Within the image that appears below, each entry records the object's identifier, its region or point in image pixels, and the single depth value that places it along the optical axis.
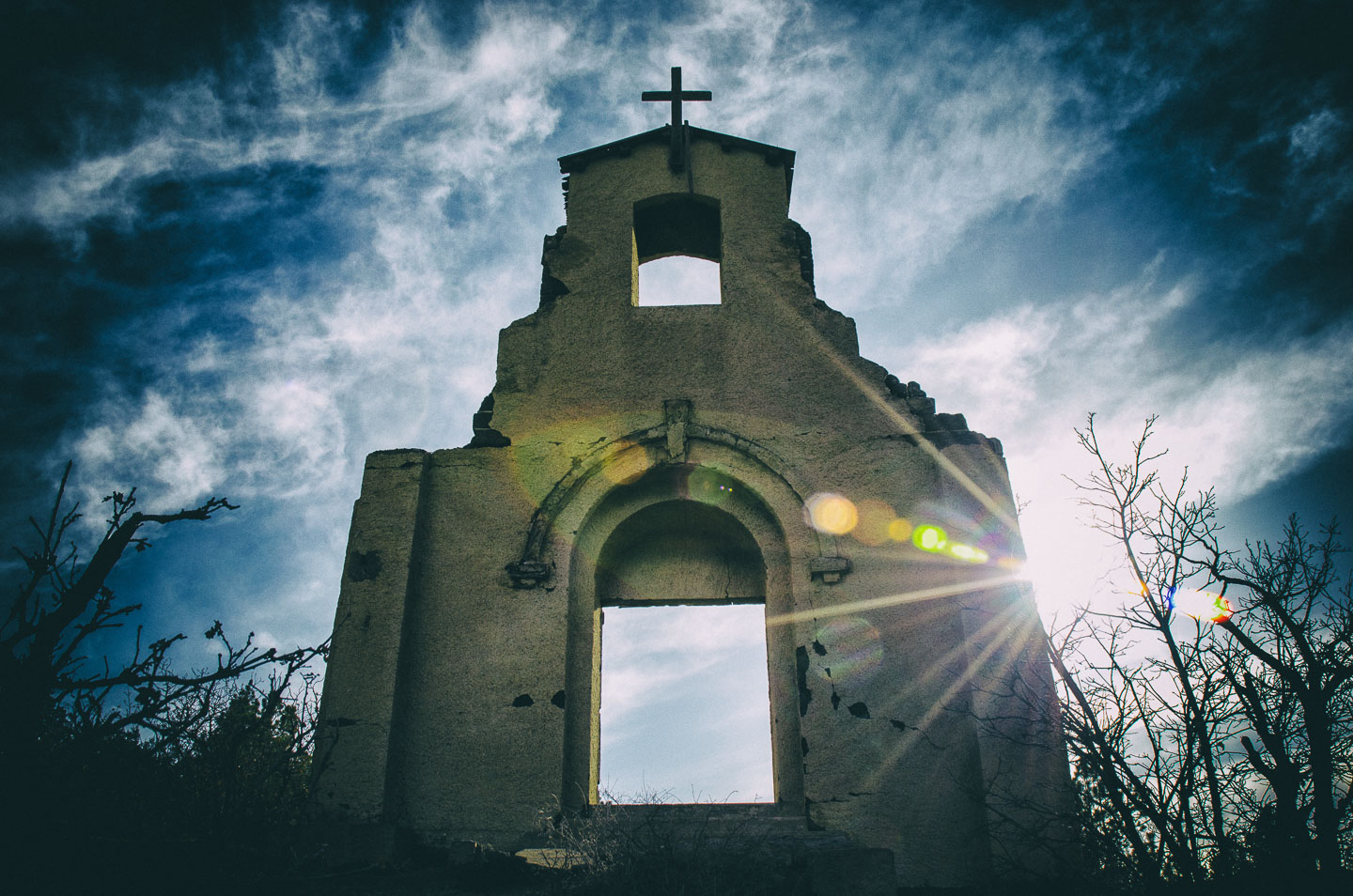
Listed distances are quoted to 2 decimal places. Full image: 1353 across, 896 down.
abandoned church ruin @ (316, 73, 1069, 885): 5.39
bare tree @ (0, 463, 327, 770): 3.24
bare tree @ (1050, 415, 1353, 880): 4.62
